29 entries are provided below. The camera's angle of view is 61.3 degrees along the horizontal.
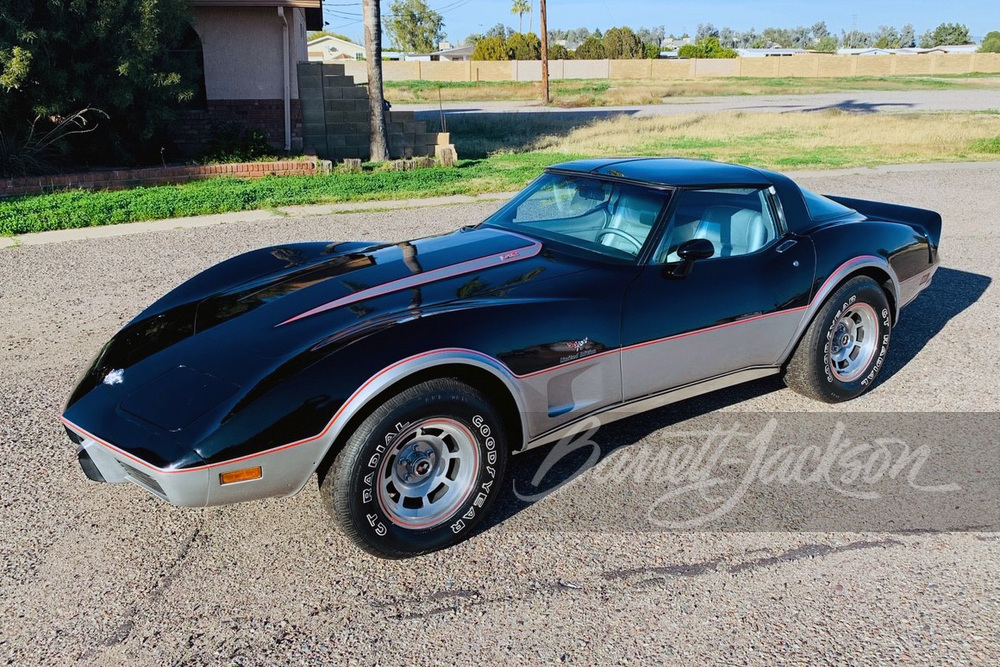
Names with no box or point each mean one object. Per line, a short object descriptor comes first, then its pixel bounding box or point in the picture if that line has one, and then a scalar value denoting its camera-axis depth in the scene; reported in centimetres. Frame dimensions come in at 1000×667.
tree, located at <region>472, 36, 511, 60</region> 7044
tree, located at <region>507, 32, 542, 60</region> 7269
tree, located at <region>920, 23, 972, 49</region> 12888
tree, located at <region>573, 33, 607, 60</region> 7325
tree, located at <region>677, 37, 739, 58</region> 7975
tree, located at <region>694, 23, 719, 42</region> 16590
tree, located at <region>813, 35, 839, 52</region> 14392
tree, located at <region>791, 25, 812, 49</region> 17800
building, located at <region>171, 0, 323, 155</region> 1570
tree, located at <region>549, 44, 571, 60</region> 7262
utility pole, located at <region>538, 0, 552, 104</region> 3941
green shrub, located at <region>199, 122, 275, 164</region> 1511
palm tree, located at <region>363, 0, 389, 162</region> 1542
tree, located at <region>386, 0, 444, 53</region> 9506
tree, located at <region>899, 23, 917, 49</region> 16020
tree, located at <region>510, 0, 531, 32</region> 7462
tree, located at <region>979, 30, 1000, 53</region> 9412
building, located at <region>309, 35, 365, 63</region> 8019
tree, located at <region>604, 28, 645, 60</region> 7462
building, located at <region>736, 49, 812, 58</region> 10017
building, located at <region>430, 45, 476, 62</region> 9334
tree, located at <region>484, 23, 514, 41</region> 11969
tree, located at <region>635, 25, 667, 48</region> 16850
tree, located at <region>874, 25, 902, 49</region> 14988
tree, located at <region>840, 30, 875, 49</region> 16615
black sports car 318
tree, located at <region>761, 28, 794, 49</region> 17488
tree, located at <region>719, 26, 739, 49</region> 16962
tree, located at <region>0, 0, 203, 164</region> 1186
